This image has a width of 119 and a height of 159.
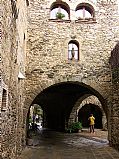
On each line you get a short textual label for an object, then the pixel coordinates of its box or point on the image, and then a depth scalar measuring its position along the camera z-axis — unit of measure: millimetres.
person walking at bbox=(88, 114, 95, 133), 14852
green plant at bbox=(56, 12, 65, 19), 10359
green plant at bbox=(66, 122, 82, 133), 15378
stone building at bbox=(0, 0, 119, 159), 9516
